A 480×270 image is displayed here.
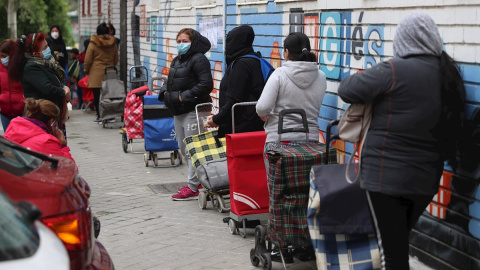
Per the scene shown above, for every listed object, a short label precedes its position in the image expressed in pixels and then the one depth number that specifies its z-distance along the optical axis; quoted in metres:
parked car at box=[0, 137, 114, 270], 4.02
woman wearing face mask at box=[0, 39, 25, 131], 9.33
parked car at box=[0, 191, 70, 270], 3.06
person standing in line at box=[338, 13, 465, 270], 4.66
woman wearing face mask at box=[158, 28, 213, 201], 9.05
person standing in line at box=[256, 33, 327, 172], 6.46
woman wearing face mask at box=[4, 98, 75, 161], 6.79
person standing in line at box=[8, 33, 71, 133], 8.74
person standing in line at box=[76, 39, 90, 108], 20.22
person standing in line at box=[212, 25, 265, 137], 7.43
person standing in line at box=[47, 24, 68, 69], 17.83
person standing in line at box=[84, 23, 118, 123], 17.02
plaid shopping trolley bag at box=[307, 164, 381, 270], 5.19
